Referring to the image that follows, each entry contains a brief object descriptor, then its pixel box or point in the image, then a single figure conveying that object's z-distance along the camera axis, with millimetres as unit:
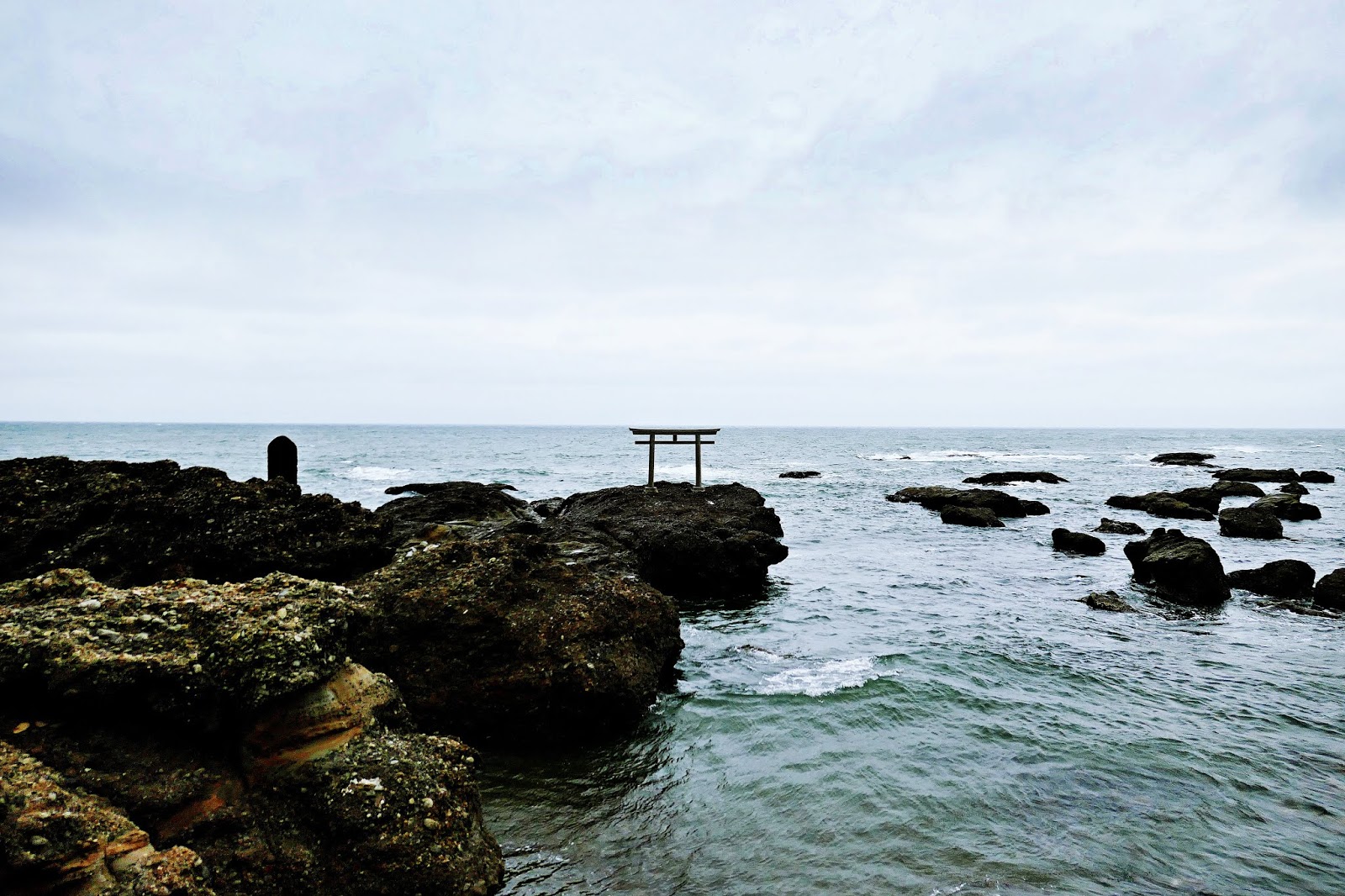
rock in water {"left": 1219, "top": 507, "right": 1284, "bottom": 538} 26000
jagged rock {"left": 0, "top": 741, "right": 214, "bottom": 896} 3502
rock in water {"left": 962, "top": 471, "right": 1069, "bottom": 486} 50903
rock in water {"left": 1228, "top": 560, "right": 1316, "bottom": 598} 16141
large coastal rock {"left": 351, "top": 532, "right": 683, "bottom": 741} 7609
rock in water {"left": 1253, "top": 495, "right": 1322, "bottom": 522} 31203
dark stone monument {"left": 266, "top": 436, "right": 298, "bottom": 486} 13289
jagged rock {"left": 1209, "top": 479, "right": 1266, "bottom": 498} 42781
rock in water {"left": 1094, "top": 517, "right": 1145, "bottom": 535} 27544
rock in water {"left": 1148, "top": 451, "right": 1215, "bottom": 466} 74312
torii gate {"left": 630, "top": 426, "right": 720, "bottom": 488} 30141
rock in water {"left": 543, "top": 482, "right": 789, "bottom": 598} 15641
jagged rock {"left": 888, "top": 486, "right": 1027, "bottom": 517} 33750
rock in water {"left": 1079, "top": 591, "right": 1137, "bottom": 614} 14945
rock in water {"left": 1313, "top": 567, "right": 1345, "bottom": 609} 15117
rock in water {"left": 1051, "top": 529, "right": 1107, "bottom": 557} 22661
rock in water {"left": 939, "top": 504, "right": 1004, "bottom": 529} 29875
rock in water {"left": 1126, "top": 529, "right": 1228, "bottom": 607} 15602
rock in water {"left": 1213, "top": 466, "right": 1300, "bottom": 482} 52594
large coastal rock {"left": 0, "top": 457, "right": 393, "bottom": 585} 7941
